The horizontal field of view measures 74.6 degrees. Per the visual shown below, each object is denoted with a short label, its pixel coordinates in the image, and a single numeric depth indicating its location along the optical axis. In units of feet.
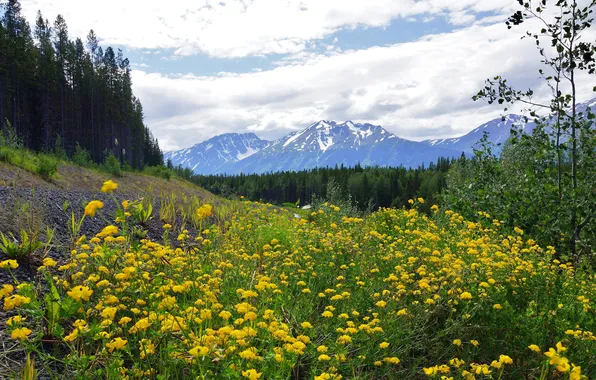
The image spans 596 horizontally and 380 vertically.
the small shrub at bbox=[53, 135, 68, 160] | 78.78
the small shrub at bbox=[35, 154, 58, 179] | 51.21
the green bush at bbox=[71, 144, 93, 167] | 87.48
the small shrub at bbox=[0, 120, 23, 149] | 53.49
